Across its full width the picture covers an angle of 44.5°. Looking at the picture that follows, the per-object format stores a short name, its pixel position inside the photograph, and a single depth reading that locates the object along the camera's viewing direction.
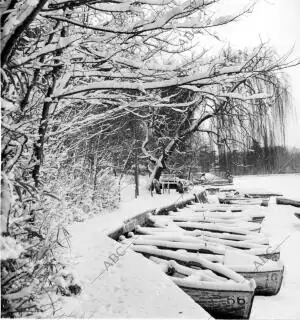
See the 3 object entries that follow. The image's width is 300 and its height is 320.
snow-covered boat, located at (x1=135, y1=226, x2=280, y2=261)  5.99
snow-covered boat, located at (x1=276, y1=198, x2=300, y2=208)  13.20
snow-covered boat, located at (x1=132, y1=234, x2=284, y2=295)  5.18
